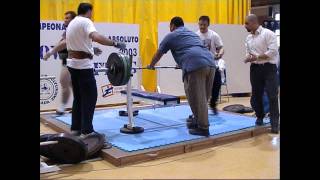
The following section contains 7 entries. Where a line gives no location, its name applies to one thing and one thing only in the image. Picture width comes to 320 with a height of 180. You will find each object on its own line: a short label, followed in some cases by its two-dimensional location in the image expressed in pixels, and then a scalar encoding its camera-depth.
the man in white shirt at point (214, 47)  6.07
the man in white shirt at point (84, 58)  4.09
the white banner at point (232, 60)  7.89
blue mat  4.29
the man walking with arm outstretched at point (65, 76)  5.67
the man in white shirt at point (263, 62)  4.80
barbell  4.34
